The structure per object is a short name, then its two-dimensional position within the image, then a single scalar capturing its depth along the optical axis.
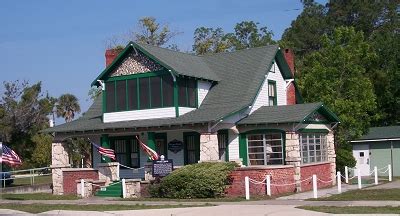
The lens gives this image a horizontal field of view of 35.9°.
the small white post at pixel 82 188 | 28.58
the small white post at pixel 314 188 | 23.43
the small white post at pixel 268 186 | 25.27
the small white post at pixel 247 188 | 24.58
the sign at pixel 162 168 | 27.05
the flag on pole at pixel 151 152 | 27.97
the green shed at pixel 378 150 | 42.97
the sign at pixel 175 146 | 30.55
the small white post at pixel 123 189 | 27.12
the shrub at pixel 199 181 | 25.38
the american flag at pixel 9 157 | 27.77
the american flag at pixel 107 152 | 30.00
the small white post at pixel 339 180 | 26.19
